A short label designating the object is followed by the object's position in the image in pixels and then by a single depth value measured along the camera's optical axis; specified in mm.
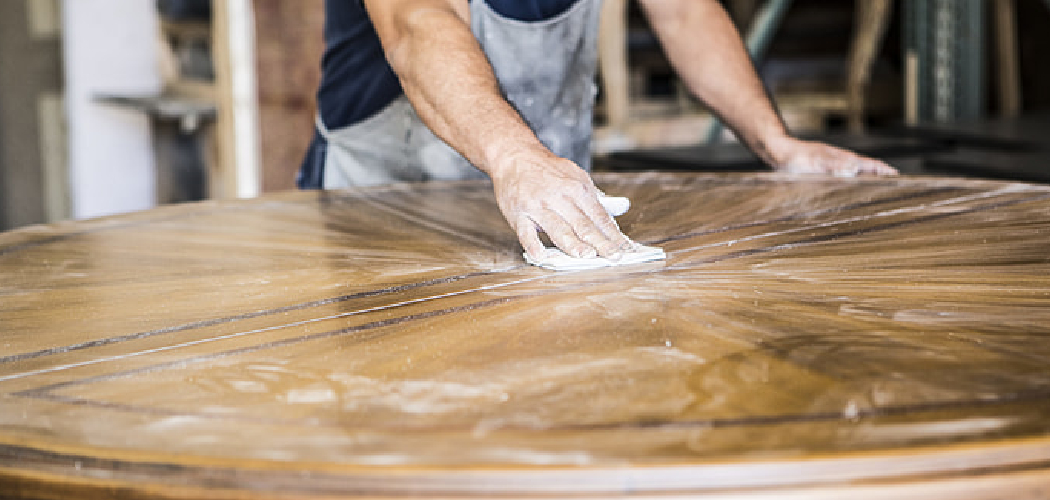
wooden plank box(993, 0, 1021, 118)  4809
